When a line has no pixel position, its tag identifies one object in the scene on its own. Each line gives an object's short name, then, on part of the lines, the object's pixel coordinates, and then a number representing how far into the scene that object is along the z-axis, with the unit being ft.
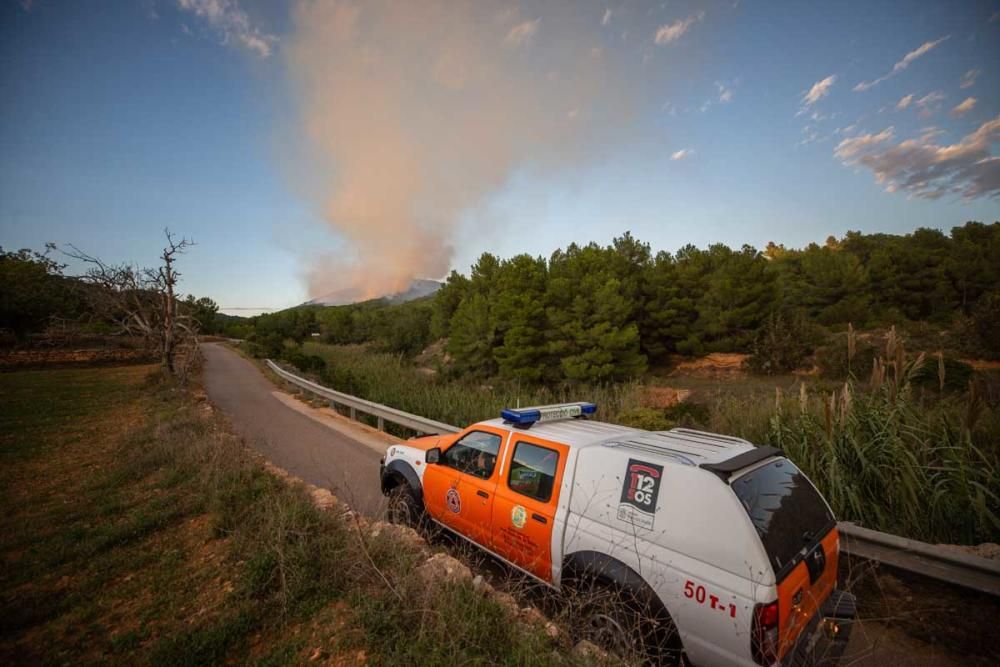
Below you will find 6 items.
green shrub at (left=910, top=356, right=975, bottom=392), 42.42
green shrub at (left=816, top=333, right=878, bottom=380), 61.50
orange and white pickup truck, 7.80
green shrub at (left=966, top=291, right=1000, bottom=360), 64.59
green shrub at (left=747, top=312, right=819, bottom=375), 81.35
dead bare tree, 45.52
